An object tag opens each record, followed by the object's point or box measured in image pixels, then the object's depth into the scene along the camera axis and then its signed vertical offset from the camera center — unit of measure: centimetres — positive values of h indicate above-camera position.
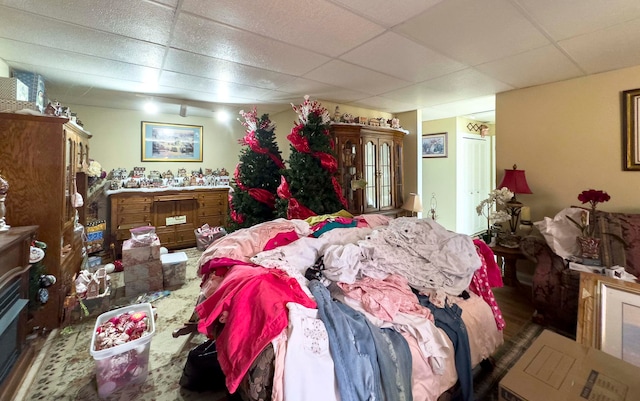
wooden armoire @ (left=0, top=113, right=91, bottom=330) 201 +14
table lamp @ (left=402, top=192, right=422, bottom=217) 380 -4
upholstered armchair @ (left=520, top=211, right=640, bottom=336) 212 -55
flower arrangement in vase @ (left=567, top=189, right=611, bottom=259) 222 -23
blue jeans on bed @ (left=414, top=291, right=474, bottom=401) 127 -70
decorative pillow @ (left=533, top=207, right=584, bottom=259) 238 -28
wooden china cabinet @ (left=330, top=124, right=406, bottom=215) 348 +49
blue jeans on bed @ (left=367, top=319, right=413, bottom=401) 102 -65
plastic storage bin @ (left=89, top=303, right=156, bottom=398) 157 -100
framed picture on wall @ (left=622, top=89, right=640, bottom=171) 245 +68
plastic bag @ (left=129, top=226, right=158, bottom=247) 296 -41
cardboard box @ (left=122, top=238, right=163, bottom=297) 283 -73
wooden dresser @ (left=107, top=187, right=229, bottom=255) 397 -16
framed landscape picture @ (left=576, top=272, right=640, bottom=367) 119 -54
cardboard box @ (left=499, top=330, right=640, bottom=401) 86 -62
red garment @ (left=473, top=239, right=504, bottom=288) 183 -47
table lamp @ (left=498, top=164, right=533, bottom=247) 290 +13
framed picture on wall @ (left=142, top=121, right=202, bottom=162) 453 +106
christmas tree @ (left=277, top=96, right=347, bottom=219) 300 +38
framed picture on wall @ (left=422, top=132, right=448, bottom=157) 510 +112
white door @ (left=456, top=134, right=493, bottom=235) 505 +46
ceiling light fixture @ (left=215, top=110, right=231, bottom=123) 439 +152
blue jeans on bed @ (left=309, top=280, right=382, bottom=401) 95 -58
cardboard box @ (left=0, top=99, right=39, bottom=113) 206 +76
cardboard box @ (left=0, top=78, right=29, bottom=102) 208 +90
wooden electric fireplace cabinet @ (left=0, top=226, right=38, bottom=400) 151 -64
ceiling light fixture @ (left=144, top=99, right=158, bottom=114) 369 +143
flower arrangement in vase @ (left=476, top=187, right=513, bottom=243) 290 +1
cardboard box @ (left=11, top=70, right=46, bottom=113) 255 +117
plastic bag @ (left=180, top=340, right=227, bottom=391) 158 -103
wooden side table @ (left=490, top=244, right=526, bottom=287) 276 -65
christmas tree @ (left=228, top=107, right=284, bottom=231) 358 +35
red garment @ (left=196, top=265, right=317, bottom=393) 97 -45
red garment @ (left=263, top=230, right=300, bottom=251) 170 -25
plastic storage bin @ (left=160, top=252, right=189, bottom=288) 303 -80
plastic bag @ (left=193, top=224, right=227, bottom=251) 430 -54
